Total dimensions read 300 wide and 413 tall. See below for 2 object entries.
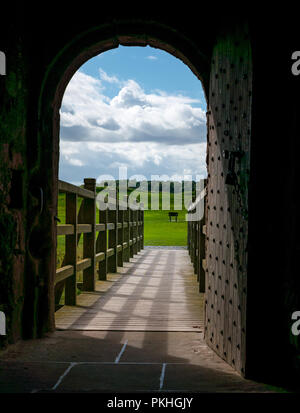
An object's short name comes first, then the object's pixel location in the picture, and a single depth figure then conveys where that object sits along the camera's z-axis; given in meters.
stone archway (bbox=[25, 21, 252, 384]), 3.23
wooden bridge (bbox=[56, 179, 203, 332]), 4.98
